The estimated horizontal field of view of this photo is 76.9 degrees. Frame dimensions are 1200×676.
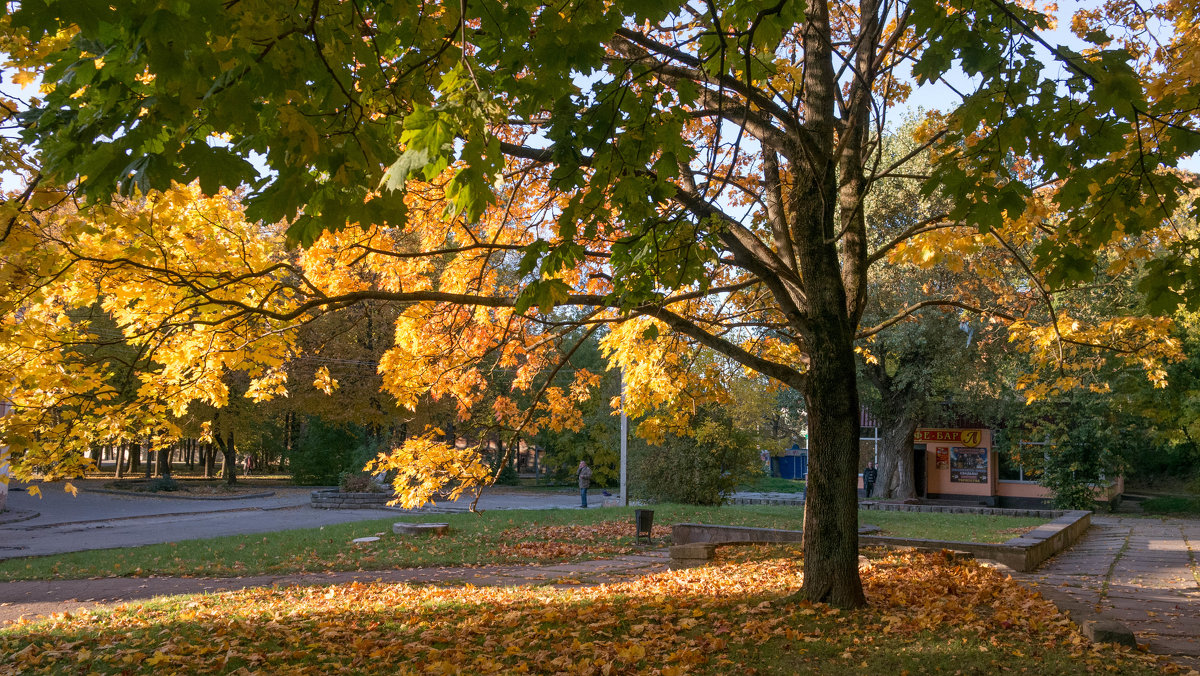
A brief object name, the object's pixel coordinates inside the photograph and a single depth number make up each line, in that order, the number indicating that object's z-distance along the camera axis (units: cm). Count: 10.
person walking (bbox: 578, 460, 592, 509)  2615
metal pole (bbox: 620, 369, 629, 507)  2398
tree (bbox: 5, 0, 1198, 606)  286
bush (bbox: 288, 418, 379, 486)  3903
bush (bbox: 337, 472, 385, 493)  2936
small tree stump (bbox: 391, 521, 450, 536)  1614
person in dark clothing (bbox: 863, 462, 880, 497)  3195
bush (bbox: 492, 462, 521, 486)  4597
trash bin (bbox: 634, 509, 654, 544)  1489
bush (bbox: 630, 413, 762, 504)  2317
